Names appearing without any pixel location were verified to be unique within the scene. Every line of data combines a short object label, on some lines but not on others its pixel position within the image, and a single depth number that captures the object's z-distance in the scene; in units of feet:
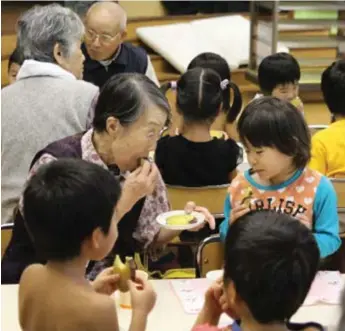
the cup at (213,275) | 11.25
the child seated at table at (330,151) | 15.96
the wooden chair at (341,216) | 14.34
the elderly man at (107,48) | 21.45
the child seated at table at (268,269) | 8.17
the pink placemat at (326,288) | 11.33
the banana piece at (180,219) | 12.69
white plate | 12.53
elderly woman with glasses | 12.27
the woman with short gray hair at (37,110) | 15.56
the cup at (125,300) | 11.08
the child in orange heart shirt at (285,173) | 12.48
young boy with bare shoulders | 8.72
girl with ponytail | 16.44
